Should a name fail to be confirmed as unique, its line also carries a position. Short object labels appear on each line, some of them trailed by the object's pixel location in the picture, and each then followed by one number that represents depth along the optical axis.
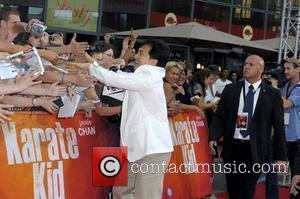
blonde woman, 6.46
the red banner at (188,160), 6.67
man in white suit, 4.82
